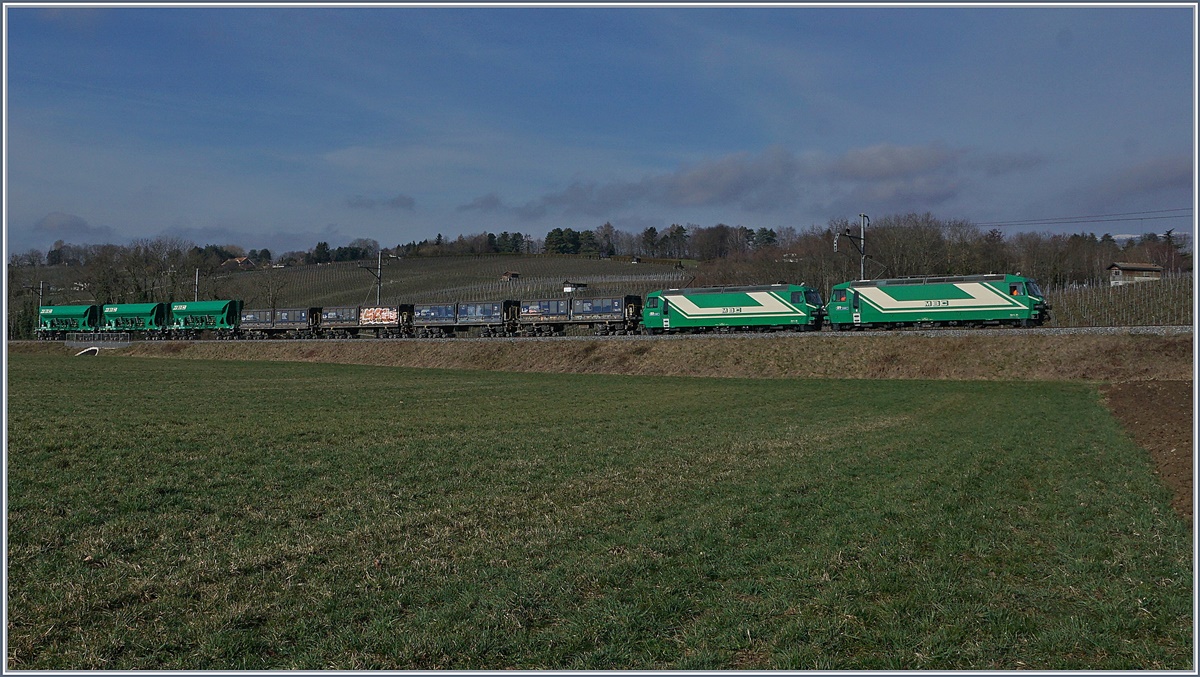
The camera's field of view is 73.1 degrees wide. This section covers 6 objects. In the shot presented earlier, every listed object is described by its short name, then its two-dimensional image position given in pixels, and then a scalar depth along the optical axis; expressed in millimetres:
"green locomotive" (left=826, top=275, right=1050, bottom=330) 46750
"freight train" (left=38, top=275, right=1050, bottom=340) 47625
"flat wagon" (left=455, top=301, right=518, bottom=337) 64188
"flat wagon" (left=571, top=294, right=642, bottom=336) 59906
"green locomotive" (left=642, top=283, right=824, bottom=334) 51875
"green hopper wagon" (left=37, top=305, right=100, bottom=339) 82250
